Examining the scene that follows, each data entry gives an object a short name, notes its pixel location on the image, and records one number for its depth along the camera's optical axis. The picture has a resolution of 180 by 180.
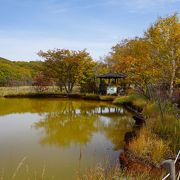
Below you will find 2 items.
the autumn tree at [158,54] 8.75
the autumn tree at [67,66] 16.06
